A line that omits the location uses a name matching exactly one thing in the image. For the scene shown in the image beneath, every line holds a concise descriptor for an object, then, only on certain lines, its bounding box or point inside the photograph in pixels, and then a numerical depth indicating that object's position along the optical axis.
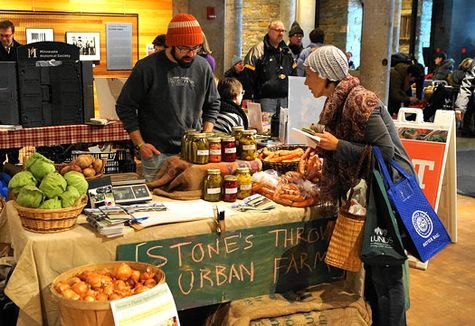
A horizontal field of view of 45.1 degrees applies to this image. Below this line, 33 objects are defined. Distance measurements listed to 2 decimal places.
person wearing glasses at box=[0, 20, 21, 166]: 6.32
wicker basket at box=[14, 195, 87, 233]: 2.43
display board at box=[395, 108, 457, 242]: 4.58
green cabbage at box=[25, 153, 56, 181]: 2.59
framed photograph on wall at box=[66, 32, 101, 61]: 8.90
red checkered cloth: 4.96
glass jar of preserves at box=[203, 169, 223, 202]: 3.01
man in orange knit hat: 3.48
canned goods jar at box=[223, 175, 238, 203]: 3.01
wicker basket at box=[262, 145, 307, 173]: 3.43
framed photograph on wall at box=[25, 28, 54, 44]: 8.62
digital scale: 2.89
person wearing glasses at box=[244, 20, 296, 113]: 5.84
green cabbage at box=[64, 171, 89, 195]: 2.60
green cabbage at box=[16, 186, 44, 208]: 2.45
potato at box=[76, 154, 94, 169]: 2.93
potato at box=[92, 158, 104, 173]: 2.97
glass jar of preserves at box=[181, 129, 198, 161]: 3.12
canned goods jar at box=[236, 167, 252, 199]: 3.09
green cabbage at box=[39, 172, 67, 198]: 2.47
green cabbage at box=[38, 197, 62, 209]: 2.45
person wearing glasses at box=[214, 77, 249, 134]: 4.21
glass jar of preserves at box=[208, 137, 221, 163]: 3.08
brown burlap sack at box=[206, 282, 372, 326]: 2.81
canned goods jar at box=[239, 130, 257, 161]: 3.26
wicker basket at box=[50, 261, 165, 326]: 2.15
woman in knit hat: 2.79
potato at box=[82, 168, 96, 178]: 2.88
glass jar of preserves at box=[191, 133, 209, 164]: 3.06
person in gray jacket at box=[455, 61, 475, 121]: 9.55
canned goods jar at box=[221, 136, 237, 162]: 3.12
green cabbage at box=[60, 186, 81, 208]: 2.49
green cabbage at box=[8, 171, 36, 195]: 2.51
